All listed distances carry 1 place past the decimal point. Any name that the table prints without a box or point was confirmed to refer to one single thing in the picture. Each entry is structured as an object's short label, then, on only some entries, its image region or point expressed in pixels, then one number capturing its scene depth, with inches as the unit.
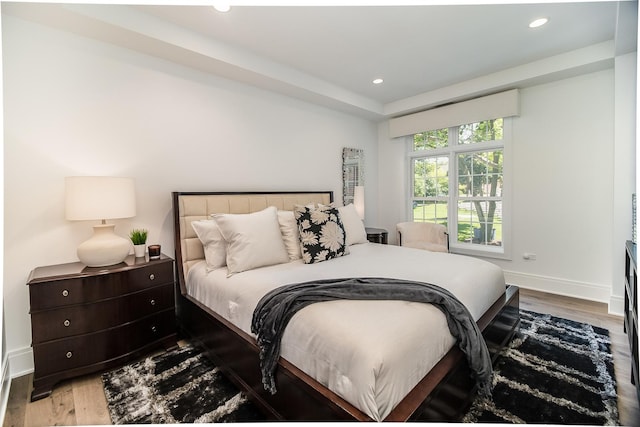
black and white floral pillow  100.7
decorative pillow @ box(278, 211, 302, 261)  104.3
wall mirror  176.2
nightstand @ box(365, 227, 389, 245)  155.5
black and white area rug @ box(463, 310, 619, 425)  64.6
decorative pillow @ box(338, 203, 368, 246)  128.8
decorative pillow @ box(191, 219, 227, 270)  96.3
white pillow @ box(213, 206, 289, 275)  90.4
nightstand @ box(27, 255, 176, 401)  73.7
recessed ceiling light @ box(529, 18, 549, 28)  98.1
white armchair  143.4
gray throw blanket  61.7
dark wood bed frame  50.8
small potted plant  97.0
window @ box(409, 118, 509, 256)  158.1
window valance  142.9
